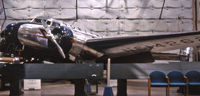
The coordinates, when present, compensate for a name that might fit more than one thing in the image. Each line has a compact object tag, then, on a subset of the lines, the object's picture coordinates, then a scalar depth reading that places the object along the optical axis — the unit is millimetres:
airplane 12133
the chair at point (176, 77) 11141
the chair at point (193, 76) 11211
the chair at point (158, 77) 11003
